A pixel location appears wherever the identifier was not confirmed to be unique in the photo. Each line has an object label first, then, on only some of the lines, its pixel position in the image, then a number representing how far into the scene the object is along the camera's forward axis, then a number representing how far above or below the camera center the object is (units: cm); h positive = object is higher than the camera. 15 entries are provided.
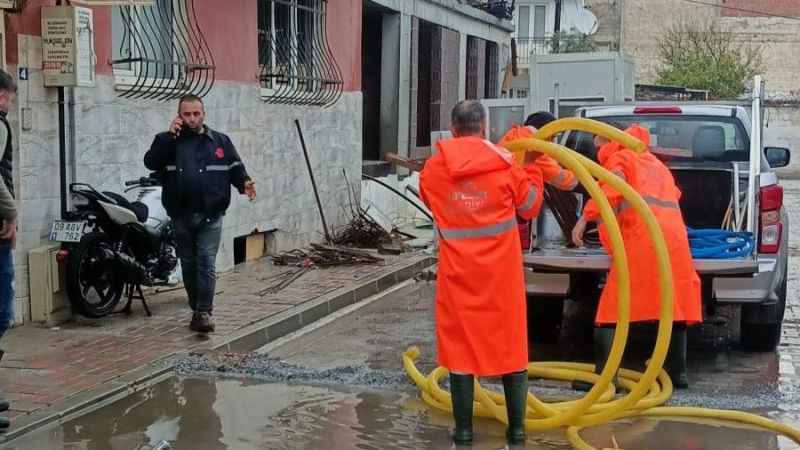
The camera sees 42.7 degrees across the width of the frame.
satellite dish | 4050 +354
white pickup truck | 684 -69
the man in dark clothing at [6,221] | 538 -62
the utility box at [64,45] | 760 +42
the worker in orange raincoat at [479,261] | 503 -74
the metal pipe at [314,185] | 1219 -94
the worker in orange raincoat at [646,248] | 614 -81
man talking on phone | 758 -62
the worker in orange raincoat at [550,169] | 557 -32
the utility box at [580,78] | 1700 +54
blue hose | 673 -87
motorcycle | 760 -111
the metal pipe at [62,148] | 787 -35
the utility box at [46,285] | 756 -135
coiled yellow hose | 540 -143
